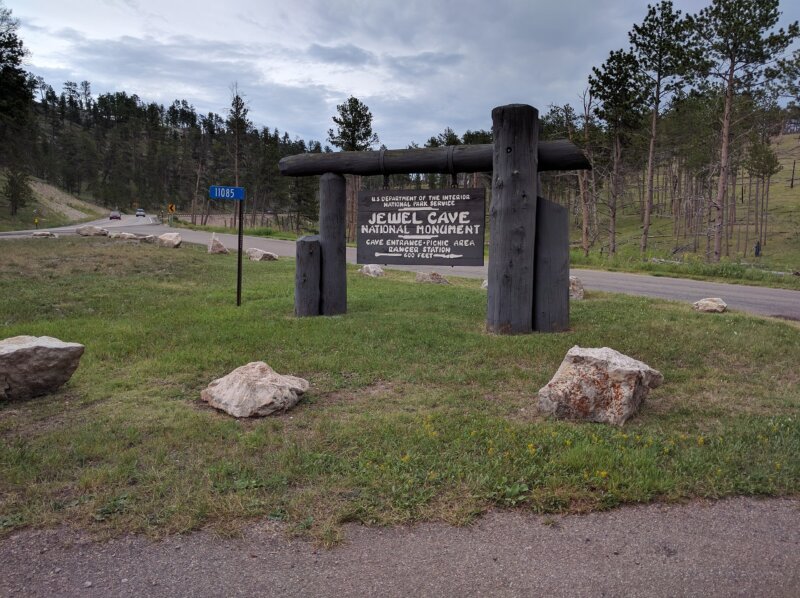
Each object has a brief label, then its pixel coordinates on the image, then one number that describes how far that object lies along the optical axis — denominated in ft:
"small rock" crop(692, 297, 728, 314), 29.97
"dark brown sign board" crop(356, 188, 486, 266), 26.48
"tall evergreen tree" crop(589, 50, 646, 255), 85.25
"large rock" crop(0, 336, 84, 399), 16.62
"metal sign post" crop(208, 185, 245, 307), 30.53
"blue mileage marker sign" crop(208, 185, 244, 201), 30.50
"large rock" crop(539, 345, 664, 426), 14.44
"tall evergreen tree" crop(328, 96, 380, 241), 118.42
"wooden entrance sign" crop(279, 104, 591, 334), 24.21
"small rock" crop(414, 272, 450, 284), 45.14
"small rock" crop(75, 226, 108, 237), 78.93
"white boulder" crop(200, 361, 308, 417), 15.14
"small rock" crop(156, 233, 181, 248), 67.67
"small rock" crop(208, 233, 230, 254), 66.29
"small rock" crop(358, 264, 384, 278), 50.00
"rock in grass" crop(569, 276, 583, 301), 35.47
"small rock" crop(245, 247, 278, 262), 62.08
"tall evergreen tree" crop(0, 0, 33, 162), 95.30
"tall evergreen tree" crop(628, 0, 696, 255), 80.23
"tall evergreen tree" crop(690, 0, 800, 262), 65.10
